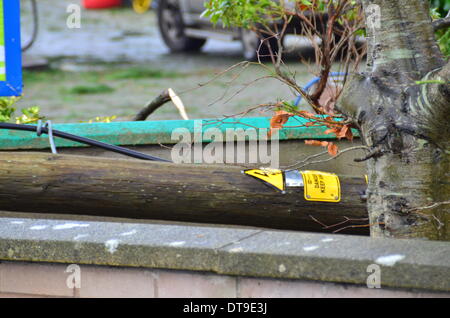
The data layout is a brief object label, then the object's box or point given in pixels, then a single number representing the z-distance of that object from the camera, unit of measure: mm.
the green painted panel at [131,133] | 8516
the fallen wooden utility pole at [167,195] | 7043
